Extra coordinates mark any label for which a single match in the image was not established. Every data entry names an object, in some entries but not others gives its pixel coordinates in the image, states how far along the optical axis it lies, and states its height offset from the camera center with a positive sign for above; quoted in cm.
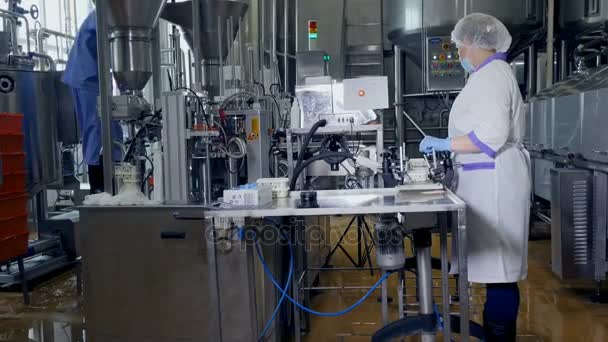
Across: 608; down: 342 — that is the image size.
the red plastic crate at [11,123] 296 +8
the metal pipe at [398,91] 535 +37
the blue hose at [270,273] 207 -55
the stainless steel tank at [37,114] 331 +15
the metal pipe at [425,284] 188 -54
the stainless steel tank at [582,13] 424 +88
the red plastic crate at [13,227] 296 -49
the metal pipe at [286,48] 496 +77
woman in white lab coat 191 -22
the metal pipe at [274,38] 470 +85
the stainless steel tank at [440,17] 467 +97
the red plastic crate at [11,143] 297 -3
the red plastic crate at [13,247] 296 -60
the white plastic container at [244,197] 174 -21
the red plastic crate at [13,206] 297 -37
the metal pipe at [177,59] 282 +39
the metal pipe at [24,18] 354 +82
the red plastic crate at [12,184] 299 -25
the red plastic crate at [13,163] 299 -14
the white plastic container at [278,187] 195 -20
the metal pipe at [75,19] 531 +115
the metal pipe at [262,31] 453 +96
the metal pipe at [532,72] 488 +48
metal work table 158 -23
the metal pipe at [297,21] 575 +118
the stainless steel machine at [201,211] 184 -28
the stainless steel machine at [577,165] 286 -24
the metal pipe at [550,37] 448 +73
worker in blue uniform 299 +28
